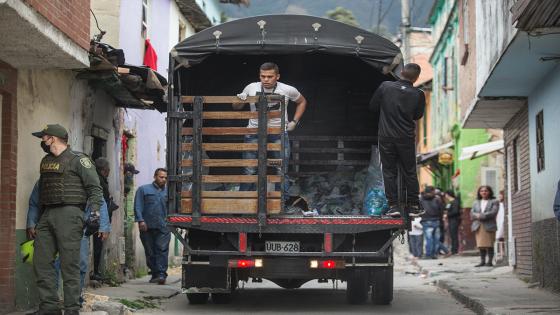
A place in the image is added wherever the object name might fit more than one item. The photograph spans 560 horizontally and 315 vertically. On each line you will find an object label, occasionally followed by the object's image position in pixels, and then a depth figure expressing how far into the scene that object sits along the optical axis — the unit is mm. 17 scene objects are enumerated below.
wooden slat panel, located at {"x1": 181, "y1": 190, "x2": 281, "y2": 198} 10398
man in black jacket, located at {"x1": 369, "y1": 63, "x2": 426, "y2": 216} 10617
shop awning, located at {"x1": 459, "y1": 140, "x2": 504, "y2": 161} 22672
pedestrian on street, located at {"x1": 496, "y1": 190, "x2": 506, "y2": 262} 20109
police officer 8820
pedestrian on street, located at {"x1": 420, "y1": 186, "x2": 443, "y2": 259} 23156
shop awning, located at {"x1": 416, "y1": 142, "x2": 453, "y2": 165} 31948
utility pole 27198
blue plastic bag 11297
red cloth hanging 18625
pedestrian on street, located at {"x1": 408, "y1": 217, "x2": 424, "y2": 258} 24078
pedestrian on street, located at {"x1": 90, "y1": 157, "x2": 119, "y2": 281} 12281
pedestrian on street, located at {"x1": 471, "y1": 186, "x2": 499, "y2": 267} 19172
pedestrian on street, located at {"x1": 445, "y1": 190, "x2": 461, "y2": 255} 23922
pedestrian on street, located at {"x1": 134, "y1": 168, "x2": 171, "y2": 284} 14656
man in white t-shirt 10656
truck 10391
